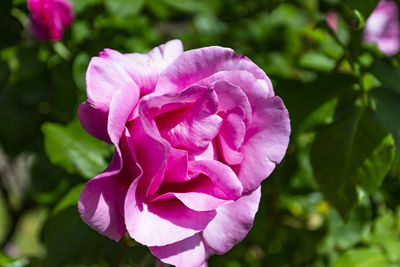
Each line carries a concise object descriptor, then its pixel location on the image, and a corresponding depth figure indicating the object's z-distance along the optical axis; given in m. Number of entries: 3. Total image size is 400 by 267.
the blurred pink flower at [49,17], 0.47
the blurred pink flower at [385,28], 0.67
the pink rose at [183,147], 0.34
